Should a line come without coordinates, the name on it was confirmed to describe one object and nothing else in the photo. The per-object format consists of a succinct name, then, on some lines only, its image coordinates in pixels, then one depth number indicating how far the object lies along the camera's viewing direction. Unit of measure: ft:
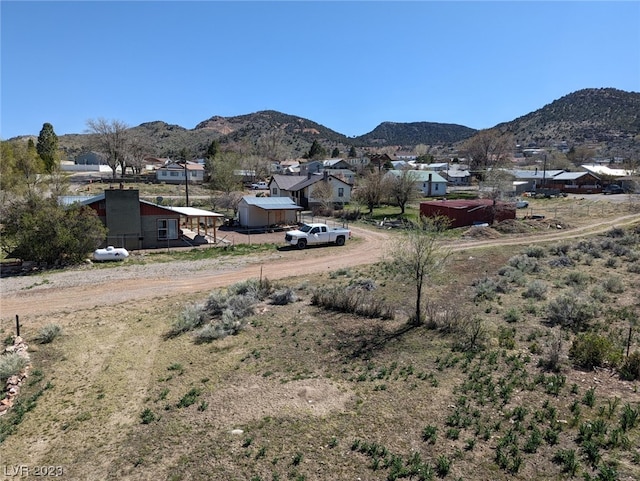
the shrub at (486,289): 65.05
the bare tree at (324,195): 179.11
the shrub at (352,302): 56.65
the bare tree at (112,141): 280.51
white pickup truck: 111.24
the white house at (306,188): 190.06
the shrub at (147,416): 34.21
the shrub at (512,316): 54.44
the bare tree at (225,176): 214.90
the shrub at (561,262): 87.75
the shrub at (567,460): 25.35
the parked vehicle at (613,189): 265.95
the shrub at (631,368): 37.50
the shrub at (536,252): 97.60
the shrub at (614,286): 67.36
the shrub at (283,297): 64.45
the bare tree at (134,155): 297.33
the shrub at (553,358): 39.68
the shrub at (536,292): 64.86
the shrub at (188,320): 54.19
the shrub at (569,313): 52.43
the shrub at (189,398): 36.27
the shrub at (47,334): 50.93
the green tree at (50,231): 86.48
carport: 116.47
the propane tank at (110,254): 92.84
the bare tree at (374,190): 179.32
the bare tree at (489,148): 312.29
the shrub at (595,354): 39.91
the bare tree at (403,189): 172.65
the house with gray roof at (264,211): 141.59
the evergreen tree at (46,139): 264.05
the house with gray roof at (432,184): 244.42
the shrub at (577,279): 72.49
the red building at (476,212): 143.64
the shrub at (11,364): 41.78
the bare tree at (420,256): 53.88
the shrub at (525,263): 84.24
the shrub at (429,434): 29.40
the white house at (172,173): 282.36
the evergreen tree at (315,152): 432.66
